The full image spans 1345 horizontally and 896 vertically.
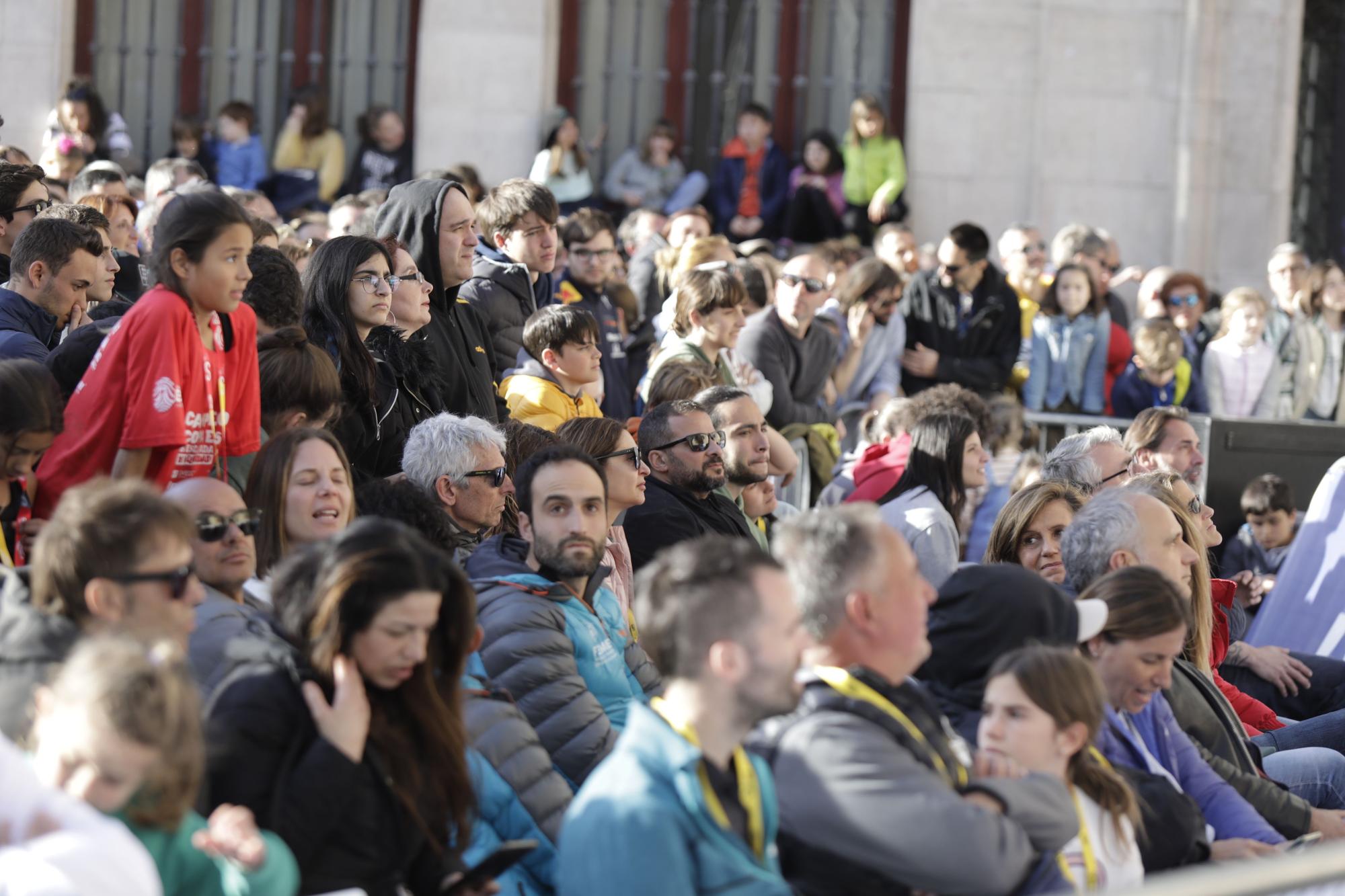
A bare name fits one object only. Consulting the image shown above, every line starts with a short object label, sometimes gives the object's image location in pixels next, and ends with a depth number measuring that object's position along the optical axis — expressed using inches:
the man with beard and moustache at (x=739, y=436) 584.4
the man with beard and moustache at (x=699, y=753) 287.4
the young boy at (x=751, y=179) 1141.1
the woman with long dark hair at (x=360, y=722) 298.5
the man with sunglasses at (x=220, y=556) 343.6
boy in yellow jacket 590.6
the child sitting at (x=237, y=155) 1097.4
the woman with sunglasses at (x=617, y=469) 499.5
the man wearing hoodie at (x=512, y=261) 632.4
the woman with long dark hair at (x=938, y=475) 580.1
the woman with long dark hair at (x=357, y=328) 508.4
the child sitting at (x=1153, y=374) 907.4
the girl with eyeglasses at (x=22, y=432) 387.9
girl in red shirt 416.8
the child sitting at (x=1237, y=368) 949.2
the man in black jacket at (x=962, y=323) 894.4
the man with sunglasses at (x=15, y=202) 568.1
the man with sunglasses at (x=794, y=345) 758.5
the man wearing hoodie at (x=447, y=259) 571.8
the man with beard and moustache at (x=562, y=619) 393.7
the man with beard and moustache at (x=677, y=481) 539.5
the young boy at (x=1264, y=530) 780.0
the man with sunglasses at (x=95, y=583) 293.6
